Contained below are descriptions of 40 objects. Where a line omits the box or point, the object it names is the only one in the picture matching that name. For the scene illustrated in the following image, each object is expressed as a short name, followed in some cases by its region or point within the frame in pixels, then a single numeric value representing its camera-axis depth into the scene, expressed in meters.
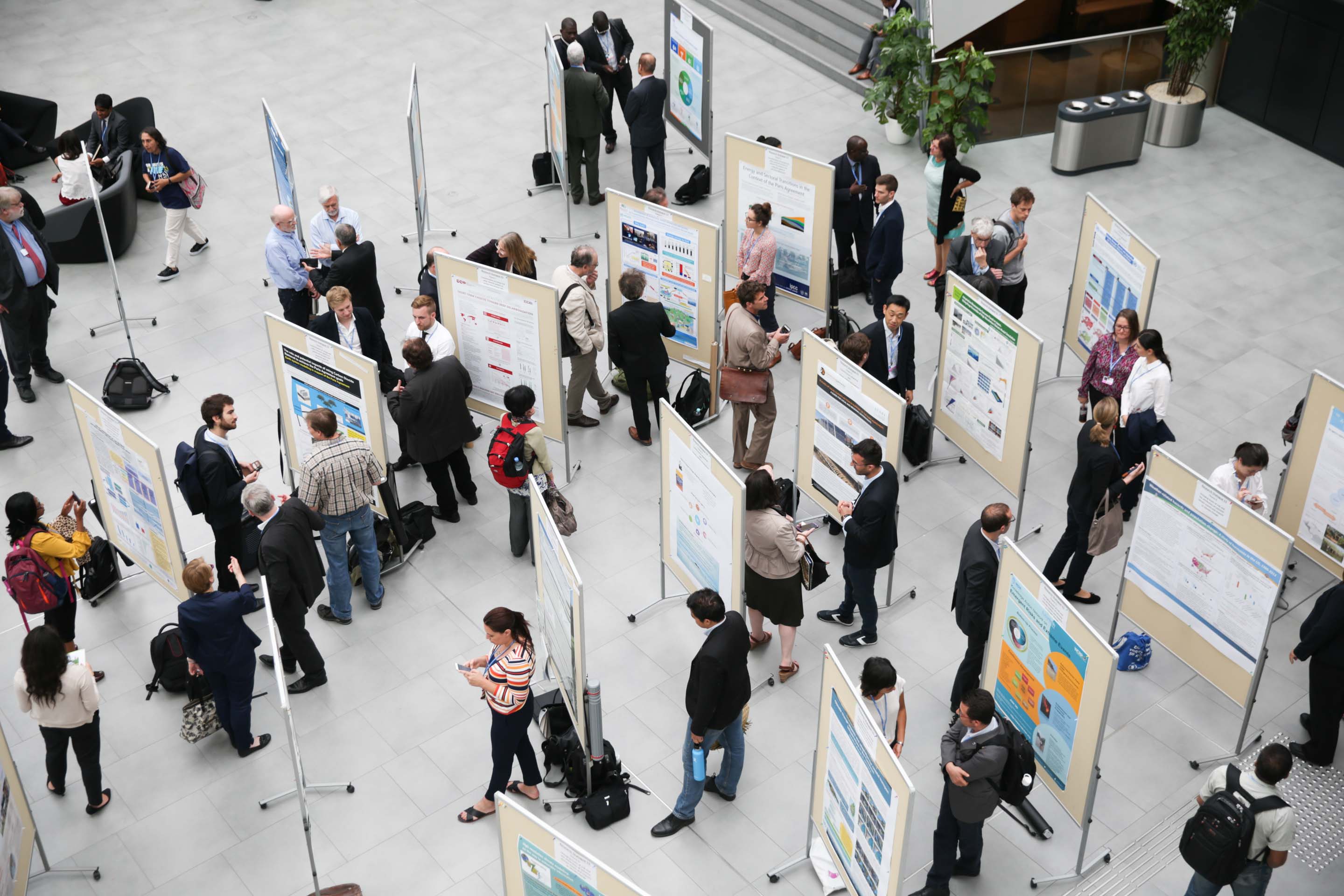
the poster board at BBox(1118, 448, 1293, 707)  7.56
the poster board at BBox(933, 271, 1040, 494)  9.14
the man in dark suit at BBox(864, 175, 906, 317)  11.38
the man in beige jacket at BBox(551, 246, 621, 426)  10.52
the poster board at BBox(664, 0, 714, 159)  13.25
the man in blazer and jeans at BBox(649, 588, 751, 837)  7.22
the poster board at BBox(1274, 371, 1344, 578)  8.59
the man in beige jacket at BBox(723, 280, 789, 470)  10.01
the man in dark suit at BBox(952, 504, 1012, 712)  7.73
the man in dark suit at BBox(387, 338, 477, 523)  9.66
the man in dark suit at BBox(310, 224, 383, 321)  11.02
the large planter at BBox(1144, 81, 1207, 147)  14.80
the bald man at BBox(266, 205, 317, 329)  11.16
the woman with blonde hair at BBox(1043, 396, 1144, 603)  8.63
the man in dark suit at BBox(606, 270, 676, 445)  10.34
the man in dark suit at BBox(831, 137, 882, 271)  12.05
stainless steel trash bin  14.33
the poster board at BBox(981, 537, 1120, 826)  6.78
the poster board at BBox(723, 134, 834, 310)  11.30
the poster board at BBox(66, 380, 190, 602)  8.45
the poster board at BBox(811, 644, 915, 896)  5.94
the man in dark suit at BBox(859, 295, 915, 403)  9.88
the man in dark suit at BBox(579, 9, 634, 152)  14.73
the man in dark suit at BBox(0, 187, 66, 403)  11.07
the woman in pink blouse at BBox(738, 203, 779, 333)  11.27
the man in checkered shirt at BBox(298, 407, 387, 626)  8.81
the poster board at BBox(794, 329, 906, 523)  8.65
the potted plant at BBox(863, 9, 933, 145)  14.18
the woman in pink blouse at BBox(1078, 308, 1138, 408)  9.70
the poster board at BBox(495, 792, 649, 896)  5.39
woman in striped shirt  7.27
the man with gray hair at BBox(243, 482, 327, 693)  8.30
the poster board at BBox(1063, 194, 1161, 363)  9.94
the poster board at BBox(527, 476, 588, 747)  7.17
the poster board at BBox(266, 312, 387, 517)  9.26
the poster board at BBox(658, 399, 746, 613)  8.00
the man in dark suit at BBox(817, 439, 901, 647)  8.45
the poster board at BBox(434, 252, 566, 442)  9.90
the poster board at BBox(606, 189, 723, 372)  10.74
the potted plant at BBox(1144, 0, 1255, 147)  13.94
